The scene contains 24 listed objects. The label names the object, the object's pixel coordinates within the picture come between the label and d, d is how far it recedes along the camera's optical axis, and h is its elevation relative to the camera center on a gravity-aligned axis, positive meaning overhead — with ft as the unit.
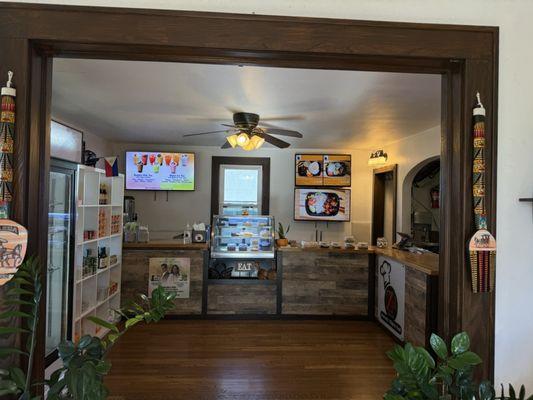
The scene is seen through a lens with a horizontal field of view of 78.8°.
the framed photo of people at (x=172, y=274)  13.05 -2.93
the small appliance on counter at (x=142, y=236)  13.83 -1.51
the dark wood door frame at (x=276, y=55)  3.56 +1.73
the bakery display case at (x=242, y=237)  13.50 -1.46
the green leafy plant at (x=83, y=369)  2.79 -1.55
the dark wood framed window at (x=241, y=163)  17.87 +1.49
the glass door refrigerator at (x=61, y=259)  9.42 -1.77
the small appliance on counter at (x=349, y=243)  13.58 -1.67
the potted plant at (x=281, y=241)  13.82 -1.62
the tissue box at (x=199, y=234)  13.91 -1.39
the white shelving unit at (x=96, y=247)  9.88 -1.67
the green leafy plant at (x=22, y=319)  3.03 -1.25
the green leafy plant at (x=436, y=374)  2.97 -1.57
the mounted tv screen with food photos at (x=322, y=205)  17.98 -0.02
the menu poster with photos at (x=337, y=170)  17.98 +1.92
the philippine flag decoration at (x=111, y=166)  11.51 +1.20
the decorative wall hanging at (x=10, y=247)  3.40 -0.52
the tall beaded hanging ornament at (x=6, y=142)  3.44 +0.60
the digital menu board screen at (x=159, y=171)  16.85 +1.60
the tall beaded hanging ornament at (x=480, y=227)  3.76 -0.23
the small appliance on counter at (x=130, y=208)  16.75 -0.40
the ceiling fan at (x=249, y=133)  10.64 +2.38
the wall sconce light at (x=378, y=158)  14.74 +2.16
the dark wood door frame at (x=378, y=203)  17.63 +0.12
